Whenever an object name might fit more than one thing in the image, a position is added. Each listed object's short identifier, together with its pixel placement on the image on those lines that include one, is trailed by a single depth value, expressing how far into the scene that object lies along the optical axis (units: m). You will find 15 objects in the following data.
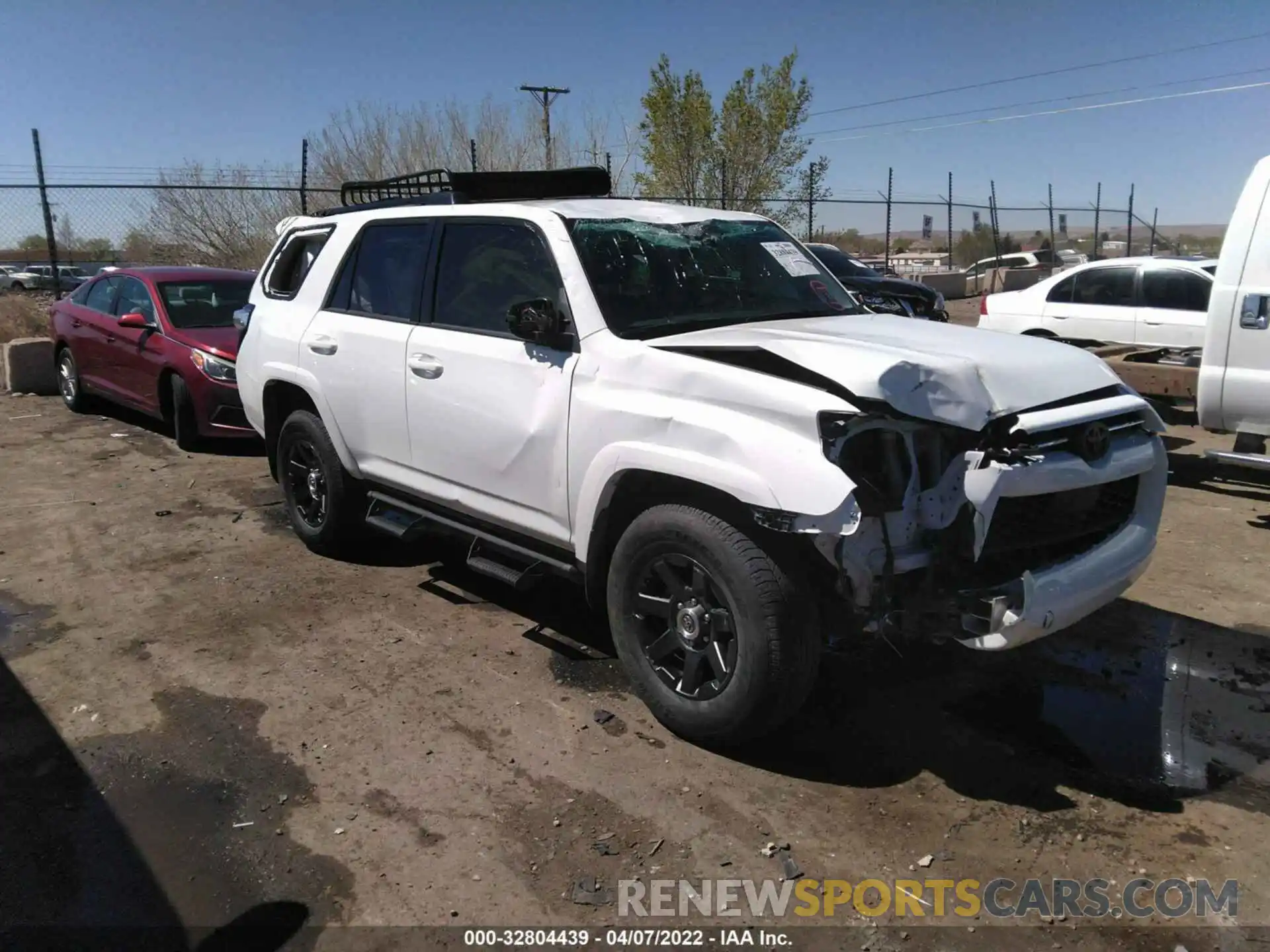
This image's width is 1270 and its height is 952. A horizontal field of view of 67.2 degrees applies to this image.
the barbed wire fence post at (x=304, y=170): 14.69
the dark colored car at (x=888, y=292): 12.78
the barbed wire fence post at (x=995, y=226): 27.23
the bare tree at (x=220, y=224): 20.66
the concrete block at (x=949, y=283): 27.28
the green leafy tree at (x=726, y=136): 26.62
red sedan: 8.27
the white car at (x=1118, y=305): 9.63
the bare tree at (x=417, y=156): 26.20
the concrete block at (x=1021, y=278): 26.48
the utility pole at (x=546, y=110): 26.23
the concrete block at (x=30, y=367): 11.52
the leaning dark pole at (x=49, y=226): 13.68
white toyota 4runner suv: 3.16
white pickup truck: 6.04
